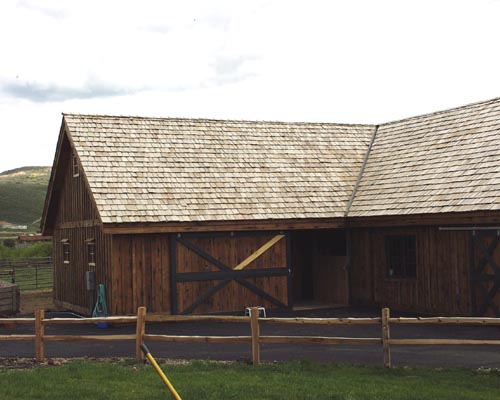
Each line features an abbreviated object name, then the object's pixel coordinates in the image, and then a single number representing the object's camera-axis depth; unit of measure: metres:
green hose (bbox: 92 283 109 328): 19.25
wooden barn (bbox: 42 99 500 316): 18.81
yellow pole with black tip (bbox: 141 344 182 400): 7.70
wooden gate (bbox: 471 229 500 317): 17.37
